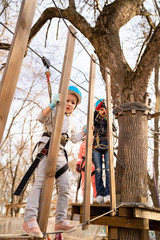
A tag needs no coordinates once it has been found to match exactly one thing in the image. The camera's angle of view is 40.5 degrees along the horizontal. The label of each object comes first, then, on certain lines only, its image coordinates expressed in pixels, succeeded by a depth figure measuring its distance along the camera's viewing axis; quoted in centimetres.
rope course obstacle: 120
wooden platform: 282
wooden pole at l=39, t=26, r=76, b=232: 151
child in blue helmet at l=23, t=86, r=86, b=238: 163
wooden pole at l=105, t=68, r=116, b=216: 236
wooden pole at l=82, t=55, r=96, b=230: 186
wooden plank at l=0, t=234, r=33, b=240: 125
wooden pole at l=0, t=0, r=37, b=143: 115
